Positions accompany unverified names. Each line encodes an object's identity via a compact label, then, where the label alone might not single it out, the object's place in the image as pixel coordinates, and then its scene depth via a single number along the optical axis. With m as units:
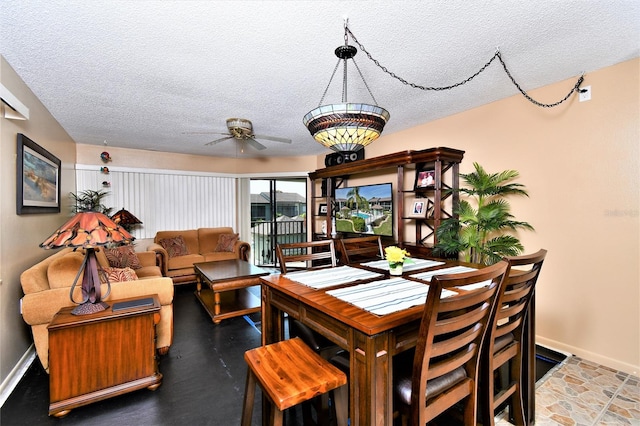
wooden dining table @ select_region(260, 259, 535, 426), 1.09
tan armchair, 2.01
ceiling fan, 3.24
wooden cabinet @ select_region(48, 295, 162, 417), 1.81
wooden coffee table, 3.32
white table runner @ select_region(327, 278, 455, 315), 1.29
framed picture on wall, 2.37
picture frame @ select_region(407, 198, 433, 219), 3.57
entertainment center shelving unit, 3.29
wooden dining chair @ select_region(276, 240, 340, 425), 1.50
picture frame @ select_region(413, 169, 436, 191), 3.46
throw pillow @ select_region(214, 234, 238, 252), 5.39
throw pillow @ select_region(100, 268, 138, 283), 2.44
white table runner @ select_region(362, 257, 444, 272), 2.18
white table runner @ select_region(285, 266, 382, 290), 1.73
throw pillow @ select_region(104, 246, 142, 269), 3.65
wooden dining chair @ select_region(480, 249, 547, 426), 1.36
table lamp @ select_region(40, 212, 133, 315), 1.82
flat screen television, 4.10
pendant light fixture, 1.50
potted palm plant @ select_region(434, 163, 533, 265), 2.73
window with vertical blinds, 5.04
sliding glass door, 6.25
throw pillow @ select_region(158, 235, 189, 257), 4.99
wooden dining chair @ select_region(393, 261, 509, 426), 1.03
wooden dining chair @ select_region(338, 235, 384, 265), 2.50
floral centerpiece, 1.89
